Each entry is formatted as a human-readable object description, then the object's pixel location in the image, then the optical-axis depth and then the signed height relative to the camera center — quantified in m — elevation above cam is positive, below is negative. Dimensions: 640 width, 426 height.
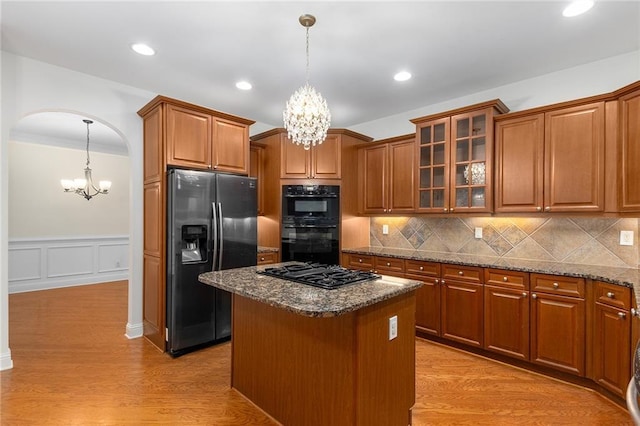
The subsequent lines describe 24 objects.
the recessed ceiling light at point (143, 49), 2.69 +1.40
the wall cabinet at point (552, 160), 2.70 +0.49
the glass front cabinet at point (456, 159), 3.26 +0.59
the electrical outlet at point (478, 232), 3.63 -0.21
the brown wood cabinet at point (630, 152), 2.41 +0.49
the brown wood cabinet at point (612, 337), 2.19 -0.88
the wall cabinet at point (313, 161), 4.27 +0.70
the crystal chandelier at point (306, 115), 2.29 +0.71
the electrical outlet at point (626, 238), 2.71 -0.20
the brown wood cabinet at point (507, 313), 2.79 -0.89
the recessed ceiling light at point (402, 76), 3.21 +1.41
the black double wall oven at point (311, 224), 4.21 -0.14
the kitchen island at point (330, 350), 1.66 -0.81
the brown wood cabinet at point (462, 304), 3.06 -0.89
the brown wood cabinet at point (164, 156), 3.16 +0.60
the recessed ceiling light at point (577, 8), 2.15 +1.42
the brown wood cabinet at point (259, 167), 4.41 +0.63
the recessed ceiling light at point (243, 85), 3.45 +1.40
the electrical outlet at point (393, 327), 1.86 -0.67
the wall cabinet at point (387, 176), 3.99 +0.50
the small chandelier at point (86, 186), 5.60 +0.47
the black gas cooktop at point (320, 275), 1.95 -0.42
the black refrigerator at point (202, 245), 3.09 -0.34
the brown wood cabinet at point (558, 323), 2.52 -0.88
